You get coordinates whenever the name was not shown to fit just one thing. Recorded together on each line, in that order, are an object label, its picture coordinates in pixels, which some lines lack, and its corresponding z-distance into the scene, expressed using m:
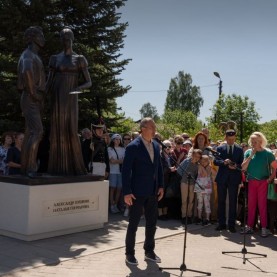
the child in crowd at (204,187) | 9.13
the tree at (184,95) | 74.75
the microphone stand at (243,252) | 6.43
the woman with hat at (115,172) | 10.27
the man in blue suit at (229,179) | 8.62
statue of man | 7.46
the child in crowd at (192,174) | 9.20
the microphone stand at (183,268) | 5.61
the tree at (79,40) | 13.70
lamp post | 35.98
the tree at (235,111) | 34.19
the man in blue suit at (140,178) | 5.93
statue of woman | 7.96
